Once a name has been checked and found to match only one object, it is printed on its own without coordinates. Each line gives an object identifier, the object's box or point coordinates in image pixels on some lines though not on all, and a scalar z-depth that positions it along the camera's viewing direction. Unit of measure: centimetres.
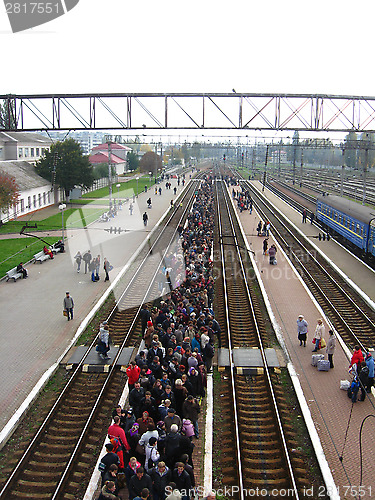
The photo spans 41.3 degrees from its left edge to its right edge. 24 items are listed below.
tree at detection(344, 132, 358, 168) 9744
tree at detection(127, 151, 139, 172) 10061
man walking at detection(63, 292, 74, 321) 1605
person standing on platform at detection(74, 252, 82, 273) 2341
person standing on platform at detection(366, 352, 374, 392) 1122
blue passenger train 2544
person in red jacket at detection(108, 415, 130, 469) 827
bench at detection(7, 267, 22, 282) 2195
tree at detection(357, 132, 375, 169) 8162
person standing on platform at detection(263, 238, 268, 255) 2717
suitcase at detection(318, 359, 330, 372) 1280
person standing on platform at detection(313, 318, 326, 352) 1383
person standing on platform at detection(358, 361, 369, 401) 1122
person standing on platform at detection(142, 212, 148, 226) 3703
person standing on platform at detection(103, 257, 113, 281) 2197
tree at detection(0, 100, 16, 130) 1714
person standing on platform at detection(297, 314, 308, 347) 1426
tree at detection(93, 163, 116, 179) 7188
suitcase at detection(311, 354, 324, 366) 1305
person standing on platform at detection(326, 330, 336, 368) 1268
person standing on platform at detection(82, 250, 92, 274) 2303
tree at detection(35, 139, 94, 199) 4990
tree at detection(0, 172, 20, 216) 3651
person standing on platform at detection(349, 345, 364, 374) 1151
